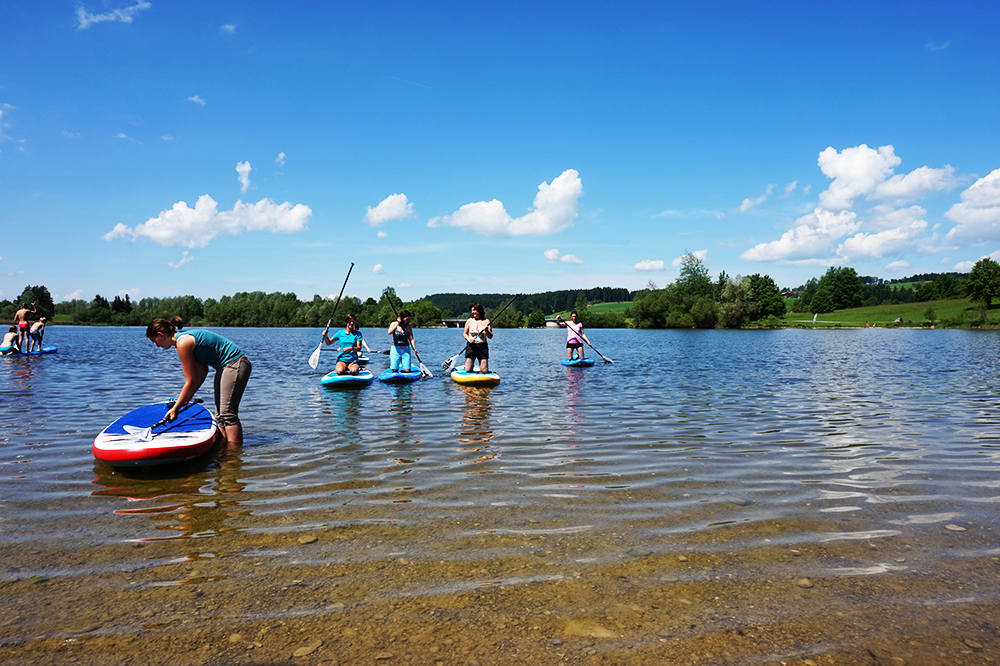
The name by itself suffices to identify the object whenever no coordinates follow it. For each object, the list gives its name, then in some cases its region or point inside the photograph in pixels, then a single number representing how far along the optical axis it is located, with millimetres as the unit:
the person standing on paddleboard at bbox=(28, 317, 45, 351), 26672
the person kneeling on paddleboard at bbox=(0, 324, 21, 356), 26000
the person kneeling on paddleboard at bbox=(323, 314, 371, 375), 15844
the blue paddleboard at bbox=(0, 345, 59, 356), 26094
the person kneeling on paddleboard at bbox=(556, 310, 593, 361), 22500
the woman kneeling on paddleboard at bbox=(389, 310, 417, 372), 17062
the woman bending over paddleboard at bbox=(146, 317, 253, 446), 7137
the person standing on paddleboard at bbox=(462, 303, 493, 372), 16641
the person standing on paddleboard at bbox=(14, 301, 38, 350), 25727
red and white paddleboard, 6848
